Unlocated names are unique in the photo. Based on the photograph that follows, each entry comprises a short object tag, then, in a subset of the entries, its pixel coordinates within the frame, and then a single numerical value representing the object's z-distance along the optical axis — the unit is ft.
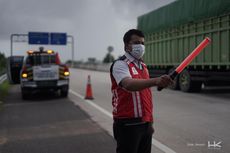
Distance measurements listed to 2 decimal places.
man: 8.87
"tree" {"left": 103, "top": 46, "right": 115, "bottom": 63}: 157.56
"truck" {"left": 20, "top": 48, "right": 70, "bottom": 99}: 39.80
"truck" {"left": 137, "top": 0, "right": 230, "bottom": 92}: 38.37
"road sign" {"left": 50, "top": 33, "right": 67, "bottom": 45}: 137.34
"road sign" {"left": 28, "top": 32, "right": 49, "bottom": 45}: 132.36
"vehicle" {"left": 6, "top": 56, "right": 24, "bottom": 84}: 52.34
